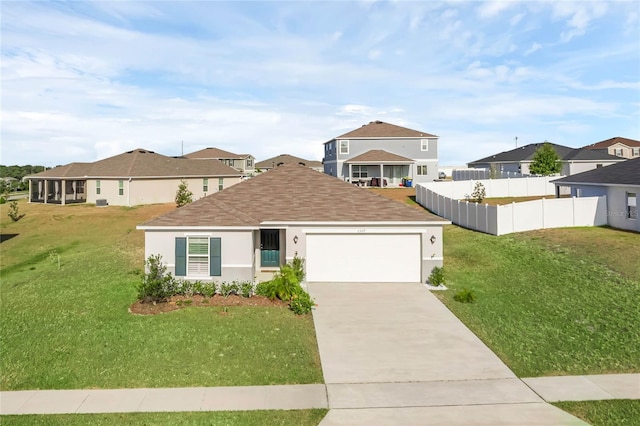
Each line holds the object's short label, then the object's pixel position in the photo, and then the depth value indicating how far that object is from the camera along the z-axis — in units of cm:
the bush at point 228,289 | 1814
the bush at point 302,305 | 1603
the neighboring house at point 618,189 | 2655
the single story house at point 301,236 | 1884
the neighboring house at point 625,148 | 7638
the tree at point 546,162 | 5347
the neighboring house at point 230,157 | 7539
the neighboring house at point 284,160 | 8732
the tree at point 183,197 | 3762
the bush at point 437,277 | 1976
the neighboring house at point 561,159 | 5872
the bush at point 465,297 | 1745
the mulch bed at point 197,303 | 1631
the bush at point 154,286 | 1666
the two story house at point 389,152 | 5325
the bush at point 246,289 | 1784
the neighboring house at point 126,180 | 4322
